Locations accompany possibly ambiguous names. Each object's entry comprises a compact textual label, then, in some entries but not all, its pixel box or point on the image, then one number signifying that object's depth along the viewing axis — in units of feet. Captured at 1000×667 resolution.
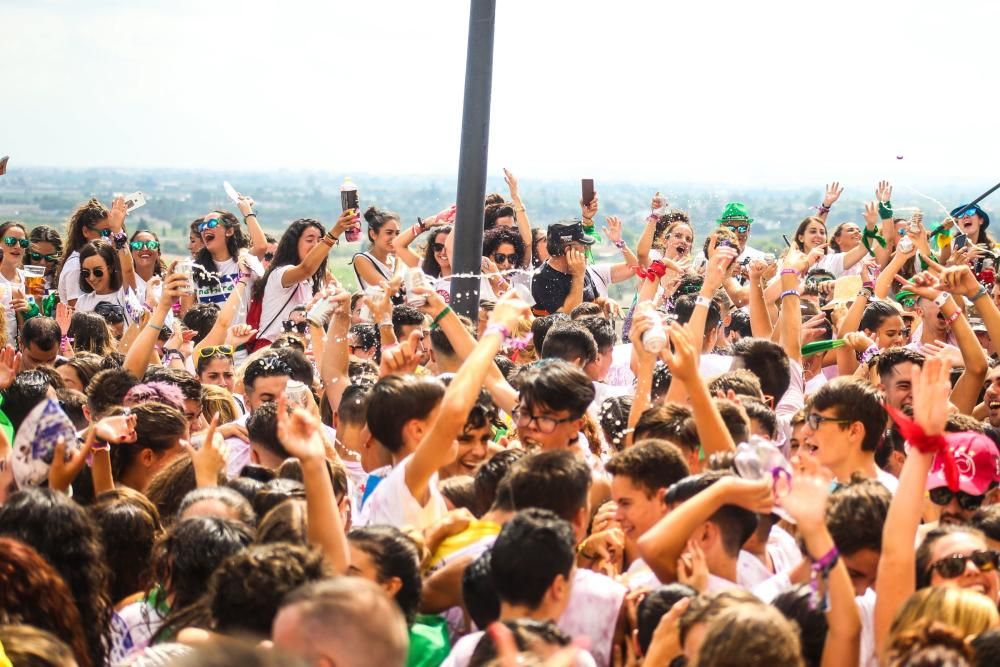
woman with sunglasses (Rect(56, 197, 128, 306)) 37.37
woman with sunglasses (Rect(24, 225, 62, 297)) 41.78
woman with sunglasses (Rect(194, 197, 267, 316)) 36.17
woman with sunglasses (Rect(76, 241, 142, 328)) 35.01
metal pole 24.64
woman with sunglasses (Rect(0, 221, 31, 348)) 37.06
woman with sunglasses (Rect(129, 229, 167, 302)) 39.60
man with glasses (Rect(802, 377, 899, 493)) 18.53
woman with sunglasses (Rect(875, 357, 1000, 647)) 12.91
